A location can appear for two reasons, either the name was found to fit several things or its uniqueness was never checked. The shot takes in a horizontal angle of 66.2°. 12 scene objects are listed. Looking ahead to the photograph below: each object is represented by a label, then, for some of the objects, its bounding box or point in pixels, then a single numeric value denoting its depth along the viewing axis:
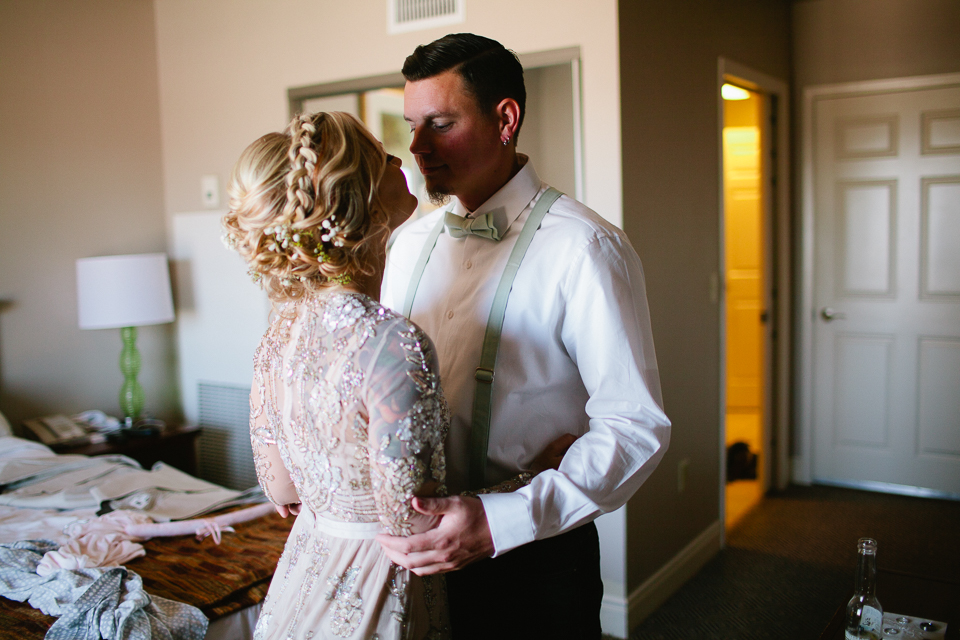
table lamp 3.47
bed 1.93
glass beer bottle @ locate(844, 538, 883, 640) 1.53
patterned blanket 1.83
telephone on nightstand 3.36
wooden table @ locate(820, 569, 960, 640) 1.80
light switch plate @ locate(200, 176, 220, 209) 3.88
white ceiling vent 3.00
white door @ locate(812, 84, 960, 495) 4.03
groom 1.17
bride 1.05
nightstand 3.33
